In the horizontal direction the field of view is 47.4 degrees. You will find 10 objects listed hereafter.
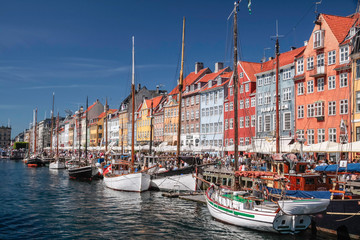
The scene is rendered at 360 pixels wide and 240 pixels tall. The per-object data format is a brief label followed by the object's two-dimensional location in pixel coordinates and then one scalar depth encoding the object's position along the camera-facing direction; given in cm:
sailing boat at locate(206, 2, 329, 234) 2003
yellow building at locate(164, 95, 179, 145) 8488
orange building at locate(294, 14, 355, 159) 4534
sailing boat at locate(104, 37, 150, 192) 4069
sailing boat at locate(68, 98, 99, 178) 5781
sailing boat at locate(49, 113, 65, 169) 8346
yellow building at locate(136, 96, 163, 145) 9831
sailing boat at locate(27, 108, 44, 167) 9581
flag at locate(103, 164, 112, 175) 4754
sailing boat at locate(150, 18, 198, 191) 3941
